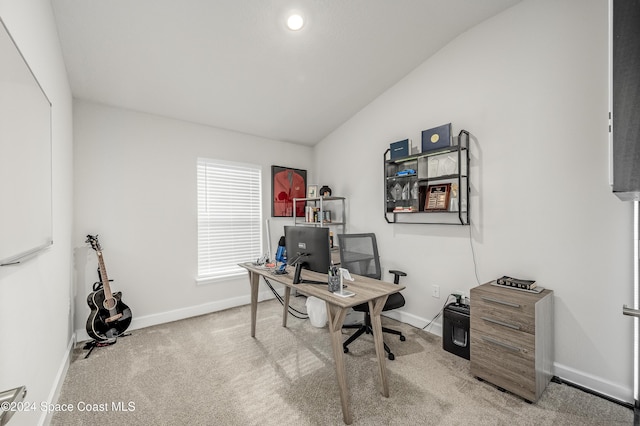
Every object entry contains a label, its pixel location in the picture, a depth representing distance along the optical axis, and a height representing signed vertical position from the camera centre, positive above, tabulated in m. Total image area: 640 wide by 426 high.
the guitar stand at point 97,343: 2.56 -1.28
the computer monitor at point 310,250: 2.10 -0.31
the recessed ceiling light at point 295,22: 2.21 +1.59
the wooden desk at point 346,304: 1.69 -0.62
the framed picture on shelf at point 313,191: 4.14 +0.32
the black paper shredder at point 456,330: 2.37 -1.08
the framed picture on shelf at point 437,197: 2.70 +0.14
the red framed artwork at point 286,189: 4.17 +0.37
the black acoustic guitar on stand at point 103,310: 2.61 -0.97
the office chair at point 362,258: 2.78 -0.50
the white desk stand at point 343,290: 1.85 -0.56
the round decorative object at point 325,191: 4.08 +0.31
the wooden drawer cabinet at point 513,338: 1.85 -0.93
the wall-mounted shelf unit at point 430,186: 2.63 +0.27
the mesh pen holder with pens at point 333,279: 1.92 -0.49
